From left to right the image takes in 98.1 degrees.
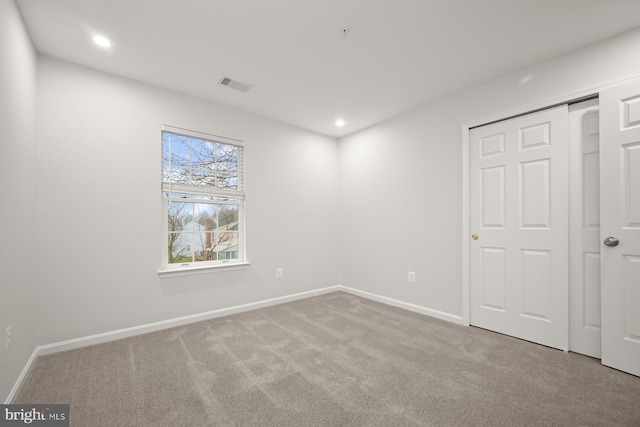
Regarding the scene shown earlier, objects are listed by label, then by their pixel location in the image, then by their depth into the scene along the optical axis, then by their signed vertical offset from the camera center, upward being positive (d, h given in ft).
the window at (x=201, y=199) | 10.37 +0.65
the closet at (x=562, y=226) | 6.95 -0.36
